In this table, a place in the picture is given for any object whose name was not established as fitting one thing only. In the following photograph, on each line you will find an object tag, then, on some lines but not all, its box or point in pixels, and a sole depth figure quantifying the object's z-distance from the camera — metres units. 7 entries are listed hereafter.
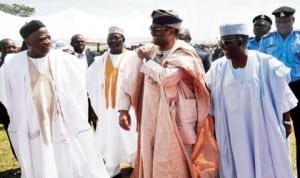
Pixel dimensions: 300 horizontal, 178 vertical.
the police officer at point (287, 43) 5.86
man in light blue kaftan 3.90
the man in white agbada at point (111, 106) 6.30
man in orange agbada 4.11
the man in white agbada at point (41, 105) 4.59
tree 72.88
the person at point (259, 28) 6.67
